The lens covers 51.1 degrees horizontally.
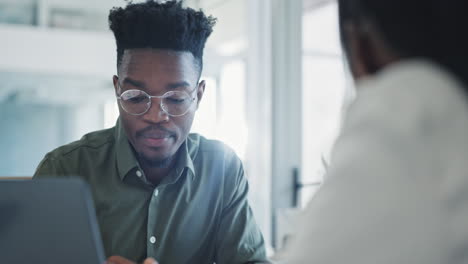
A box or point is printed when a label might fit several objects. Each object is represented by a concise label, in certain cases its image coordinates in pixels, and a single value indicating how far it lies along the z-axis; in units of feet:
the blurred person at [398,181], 1.50
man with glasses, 4.42
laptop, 2.40
